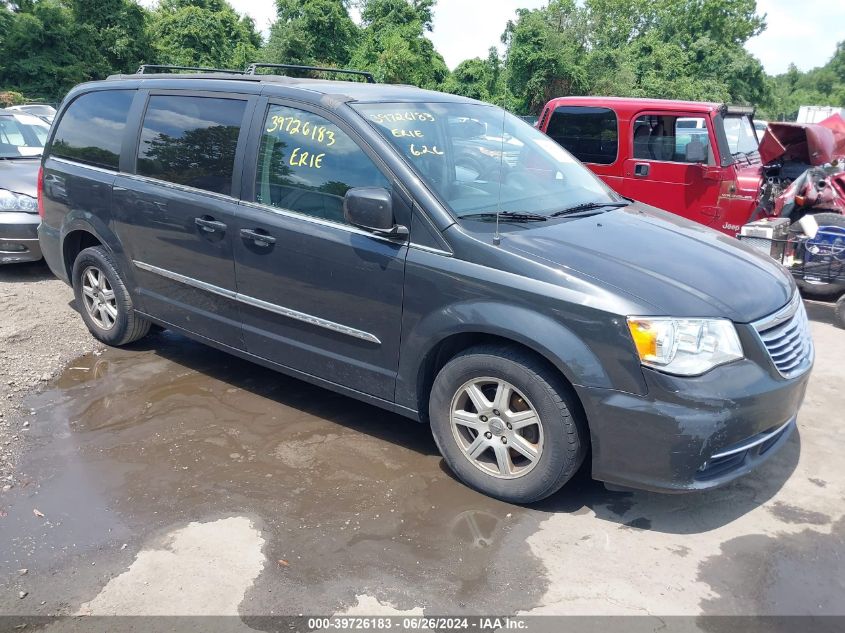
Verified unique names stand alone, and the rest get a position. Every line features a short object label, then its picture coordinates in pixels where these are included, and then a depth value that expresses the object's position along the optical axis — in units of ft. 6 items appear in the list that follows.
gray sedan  21.97
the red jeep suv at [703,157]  23.67
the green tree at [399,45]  111.75
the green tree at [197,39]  115.96
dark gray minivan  9.61
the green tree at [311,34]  115.14
